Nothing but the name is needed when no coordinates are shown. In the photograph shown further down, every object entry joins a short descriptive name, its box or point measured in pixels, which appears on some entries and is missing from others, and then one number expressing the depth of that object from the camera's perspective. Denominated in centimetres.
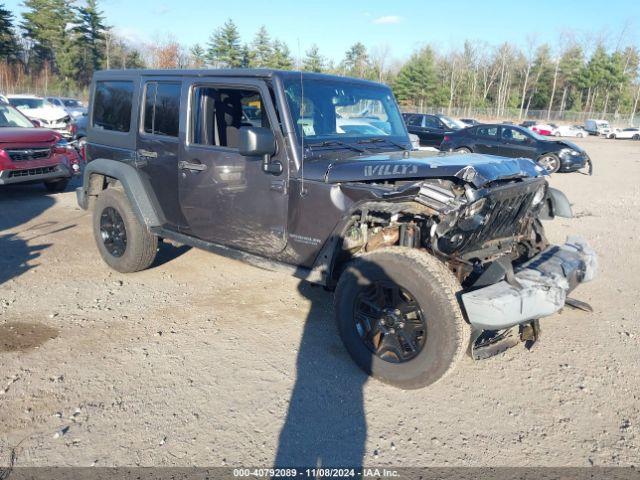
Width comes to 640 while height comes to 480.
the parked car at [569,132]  4591
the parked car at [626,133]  4547
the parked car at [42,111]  1966
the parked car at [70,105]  2367
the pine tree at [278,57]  4250
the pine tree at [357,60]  7194
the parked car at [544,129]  4444
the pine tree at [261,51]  5116
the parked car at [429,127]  1900
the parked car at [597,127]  4716
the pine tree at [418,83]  6762
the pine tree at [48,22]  5194
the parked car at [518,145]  1560
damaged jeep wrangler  321
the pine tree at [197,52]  5733
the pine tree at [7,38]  4425
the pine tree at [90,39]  5238
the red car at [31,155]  831
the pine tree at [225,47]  5392
